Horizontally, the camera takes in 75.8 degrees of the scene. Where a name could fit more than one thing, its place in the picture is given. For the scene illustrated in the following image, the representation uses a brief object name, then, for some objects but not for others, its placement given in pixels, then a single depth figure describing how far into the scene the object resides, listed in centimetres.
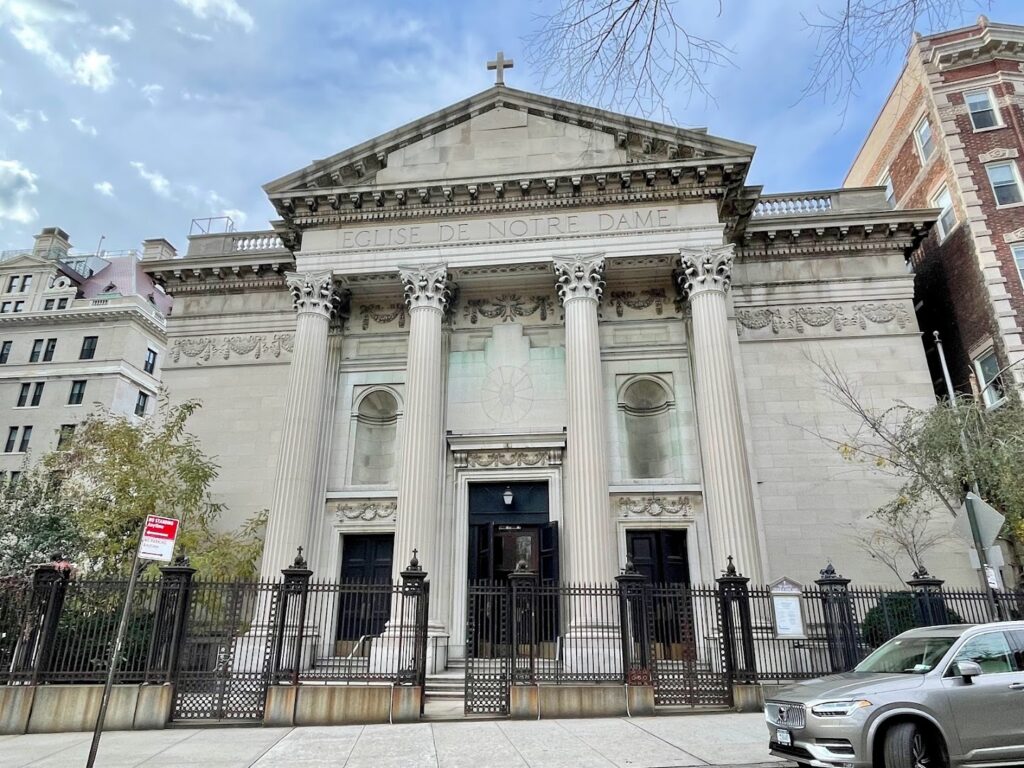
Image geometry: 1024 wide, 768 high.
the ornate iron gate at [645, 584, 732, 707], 1219
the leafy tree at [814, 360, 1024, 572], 1565
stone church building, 1825
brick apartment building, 1986
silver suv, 691
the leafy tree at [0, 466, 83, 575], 1534
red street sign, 854
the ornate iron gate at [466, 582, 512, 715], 1178
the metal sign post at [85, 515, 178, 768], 812
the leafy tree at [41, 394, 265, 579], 1791
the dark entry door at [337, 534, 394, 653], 1906
